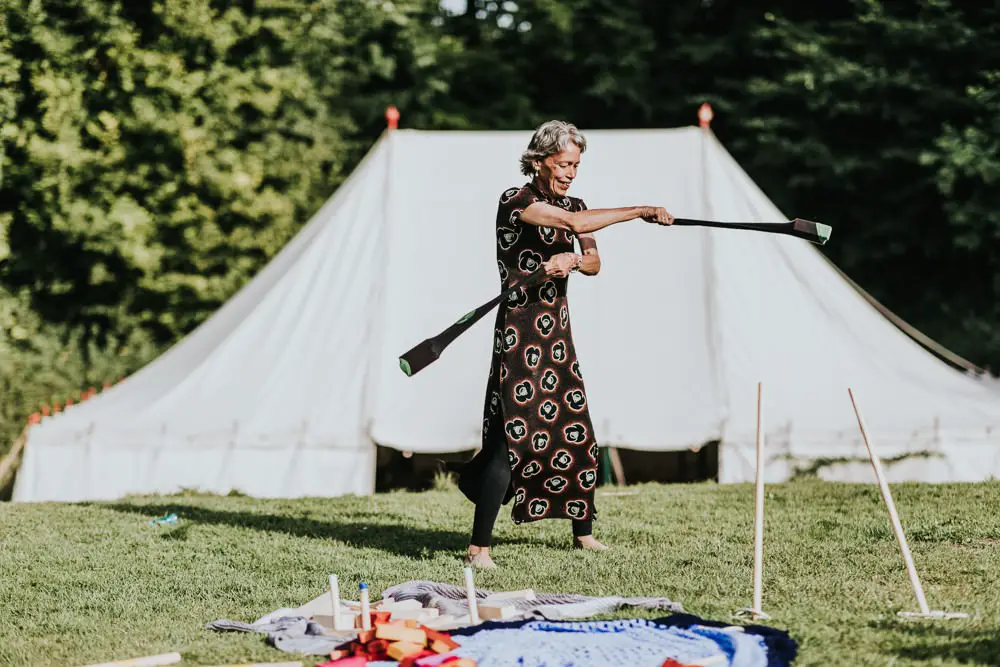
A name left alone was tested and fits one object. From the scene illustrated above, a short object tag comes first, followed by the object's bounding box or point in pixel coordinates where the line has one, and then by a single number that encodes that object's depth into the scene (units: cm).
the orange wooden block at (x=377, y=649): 613
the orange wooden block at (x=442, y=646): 611
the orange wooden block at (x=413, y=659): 592
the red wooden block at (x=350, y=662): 598
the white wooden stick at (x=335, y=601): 672
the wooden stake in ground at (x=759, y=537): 679
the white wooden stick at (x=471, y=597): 678
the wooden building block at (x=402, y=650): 602
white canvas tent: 1303
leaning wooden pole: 677
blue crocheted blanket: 599
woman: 851
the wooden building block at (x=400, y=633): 612
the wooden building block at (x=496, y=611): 682
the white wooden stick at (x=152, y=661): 619
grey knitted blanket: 663
